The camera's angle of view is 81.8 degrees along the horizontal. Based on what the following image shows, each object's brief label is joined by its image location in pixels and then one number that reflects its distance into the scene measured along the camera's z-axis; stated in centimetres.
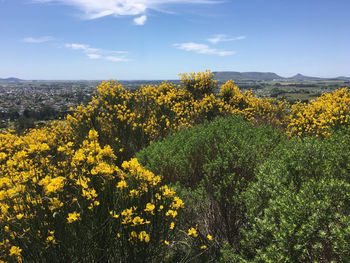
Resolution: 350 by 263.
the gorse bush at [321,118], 548
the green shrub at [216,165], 320
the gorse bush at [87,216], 207
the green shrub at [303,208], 189
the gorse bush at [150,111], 696
